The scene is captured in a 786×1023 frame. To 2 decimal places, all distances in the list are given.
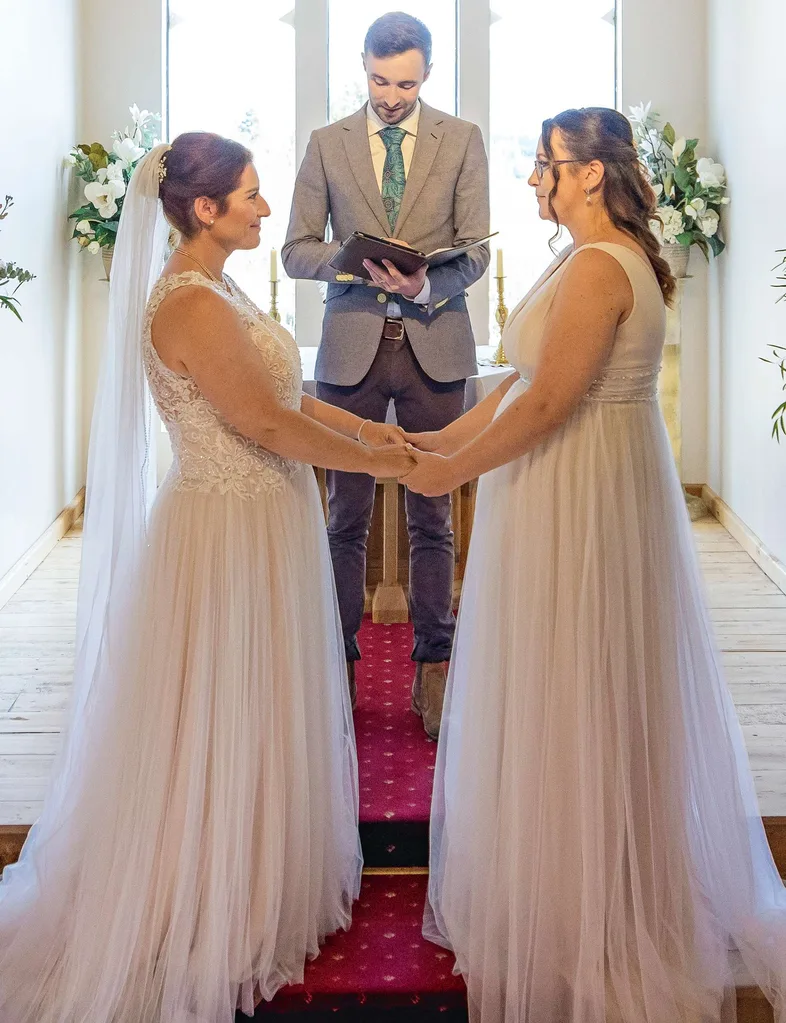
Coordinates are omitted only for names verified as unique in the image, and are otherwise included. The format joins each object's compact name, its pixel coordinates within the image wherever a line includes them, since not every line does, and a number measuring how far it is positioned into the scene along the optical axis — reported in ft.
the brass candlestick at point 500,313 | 18.38
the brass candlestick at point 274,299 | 18.20
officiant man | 10.78
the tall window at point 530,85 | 21.08
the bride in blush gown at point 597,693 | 7.49
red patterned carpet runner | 7.86
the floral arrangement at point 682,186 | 19.86
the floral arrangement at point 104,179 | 19.44
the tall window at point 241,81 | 21.13
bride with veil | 7.63
